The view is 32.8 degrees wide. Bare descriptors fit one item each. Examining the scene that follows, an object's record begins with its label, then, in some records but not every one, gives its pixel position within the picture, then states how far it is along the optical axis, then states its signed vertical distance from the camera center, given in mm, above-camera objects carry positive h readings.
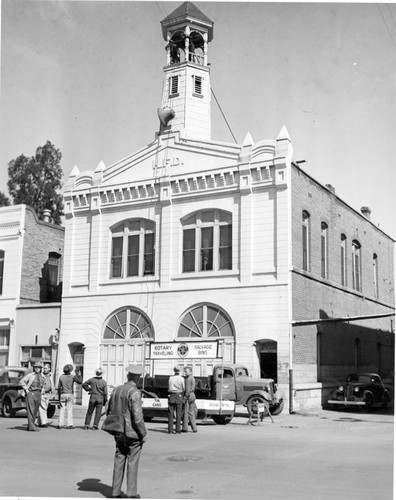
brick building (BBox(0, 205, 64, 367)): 33500 +3611
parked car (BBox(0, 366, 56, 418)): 23766 -1548
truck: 21688 -1208
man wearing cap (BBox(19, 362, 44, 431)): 18612 -1004
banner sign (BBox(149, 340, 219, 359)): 23750 +279
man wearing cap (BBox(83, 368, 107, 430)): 19172 -1104
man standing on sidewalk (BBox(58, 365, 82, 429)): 19248 -1150
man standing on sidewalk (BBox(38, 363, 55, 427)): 19281 -1235
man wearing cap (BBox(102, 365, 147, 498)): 9734 -1119
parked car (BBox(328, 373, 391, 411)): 27328 -1327
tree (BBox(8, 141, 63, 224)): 41844 +11122
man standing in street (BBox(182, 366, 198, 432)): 19156 -1295
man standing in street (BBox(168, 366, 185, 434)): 18688 -1154
